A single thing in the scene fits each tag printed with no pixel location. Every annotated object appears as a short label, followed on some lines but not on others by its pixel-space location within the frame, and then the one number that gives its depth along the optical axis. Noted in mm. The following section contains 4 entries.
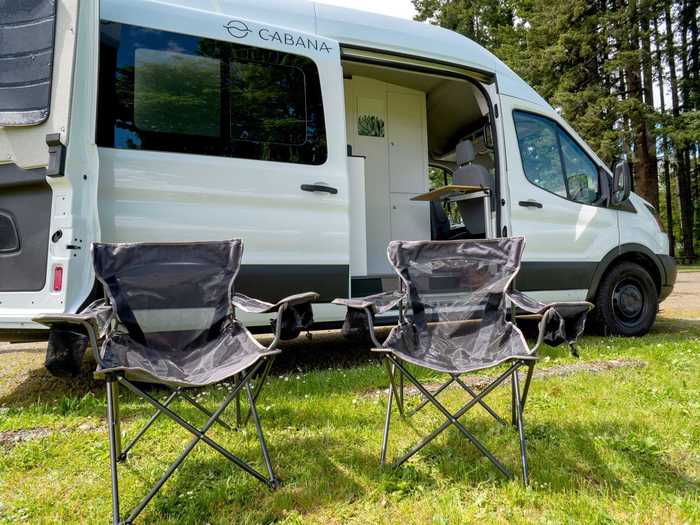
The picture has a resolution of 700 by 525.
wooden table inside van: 4051
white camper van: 2447
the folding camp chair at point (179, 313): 1957
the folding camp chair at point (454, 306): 2064
